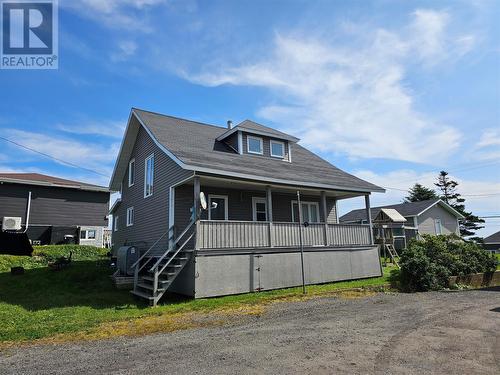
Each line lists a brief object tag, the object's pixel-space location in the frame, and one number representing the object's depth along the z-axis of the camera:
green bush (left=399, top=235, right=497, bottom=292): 13.09
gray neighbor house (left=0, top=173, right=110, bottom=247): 23.31
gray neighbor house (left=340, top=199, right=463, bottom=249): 31.28
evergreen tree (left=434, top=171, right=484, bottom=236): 57.62
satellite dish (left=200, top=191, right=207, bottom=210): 11.36
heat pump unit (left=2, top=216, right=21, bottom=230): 21.22
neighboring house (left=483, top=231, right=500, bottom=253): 59.21
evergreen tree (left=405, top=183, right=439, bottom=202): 58.25
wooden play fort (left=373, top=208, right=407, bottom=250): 22.59
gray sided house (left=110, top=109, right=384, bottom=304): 11.40
